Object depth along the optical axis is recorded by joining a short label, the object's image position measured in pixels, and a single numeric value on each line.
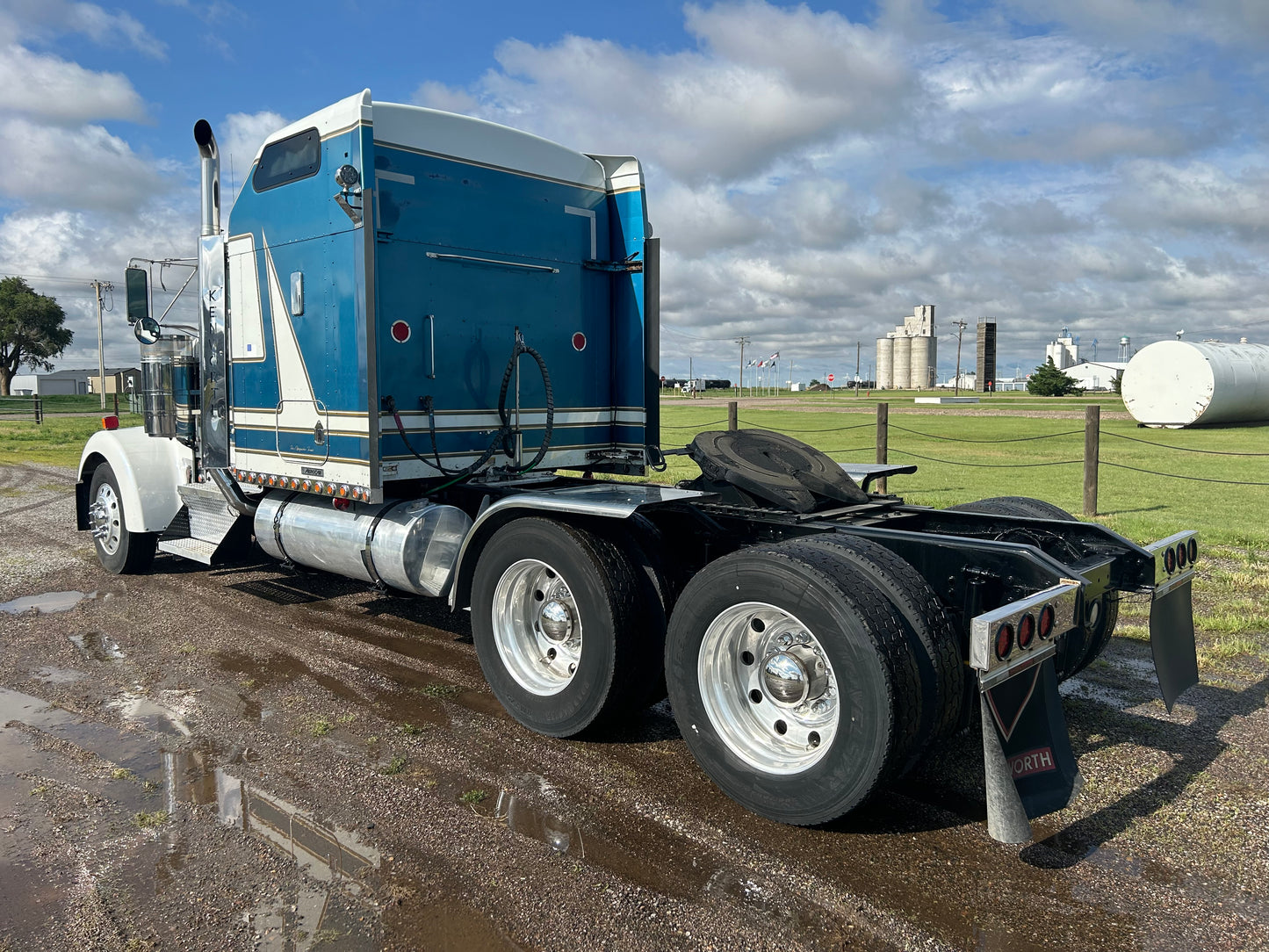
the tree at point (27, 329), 77.25
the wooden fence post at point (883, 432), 12.93
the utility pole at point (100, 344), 56.41
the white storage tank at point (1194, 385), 26.77
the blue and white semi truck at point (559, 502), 3.48
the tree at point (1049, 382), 70.25
